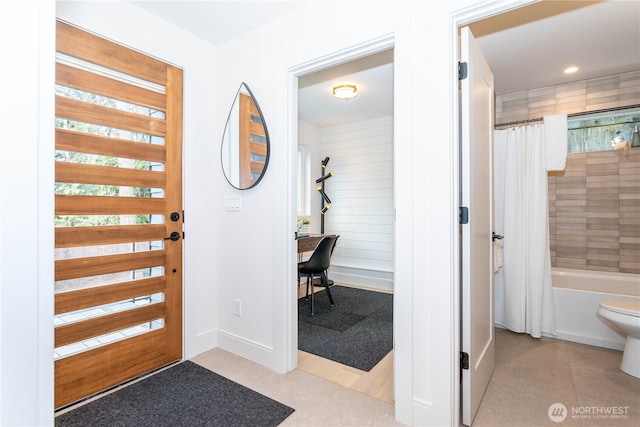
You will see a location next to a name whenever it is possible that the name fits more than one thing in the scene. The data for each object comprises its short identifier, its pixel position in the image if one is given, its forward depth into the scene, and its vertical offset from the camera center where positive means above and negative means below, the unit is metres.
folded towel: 2.79 +0.64
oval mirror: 2.32 +0.54
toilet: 2.06 -0.73
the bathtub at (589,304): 2.61 -0.77
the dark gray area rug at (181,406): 1.70 -1.09
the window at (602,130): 3.10 +0.84
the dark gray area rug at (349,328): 2.51 -1.08
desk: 3.78 -0.34
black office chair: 3.46 -0.51
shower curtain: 2.82 -0.12
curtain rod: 2.94 +0.97
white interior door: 1.64 -0.08
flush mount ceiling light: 3.47 +1.37
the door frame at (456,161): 1.59 +0.26
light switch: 2.46 +0.09
